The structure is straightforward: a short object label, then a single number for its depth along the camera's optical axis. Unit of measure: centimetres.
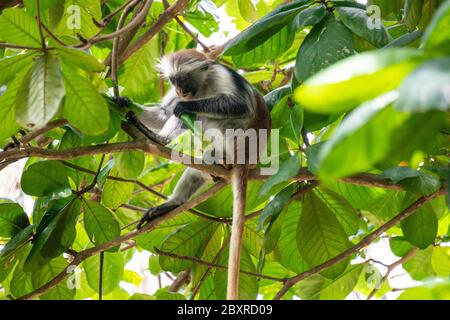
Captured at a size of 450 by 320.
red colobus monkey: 328
